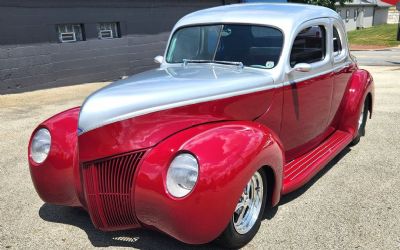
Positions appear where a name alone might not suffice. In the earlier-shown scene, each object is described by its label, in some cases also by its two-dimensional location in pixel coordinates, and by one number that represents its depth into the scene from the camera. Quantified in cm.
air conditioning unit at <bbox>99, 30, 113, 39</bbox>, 1191
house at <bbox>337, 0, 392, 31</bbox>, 4209
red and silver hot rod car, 269
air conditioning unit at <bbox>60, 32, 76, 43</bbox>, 1098
